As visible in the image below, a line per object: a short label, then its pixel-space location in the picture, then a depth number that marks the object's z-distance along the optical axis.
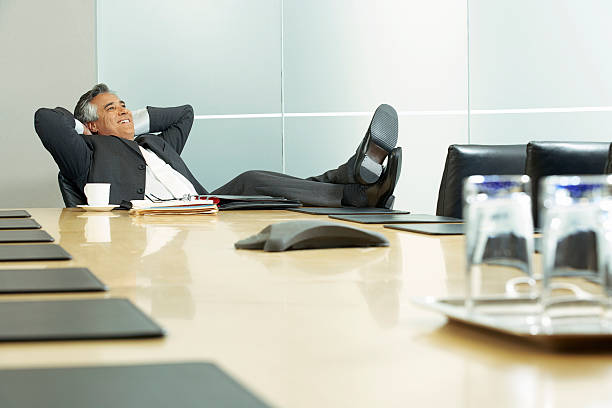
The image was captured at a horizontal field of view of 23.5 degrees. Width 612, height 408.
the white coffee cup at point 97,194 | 4.84
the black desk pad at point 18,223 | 3.77
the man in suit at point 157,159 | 4.99
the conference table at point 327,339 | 1.12
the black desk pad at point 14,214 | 4.33
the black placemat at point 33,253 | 2.89
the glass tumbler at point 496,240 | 1.49
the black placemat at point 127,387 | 1.04
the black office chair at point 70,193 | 5.63
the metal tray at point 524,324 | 1.29
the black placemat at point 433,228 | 3.46
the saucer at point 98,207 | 4.78
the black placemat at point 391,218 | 3.82
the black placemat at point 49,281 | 2.08
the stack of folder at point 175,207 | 4.36
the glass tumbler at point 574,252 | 1.34
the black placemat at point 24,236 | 3.36
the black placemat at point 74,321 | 1.49
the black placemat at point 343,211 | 4.34
